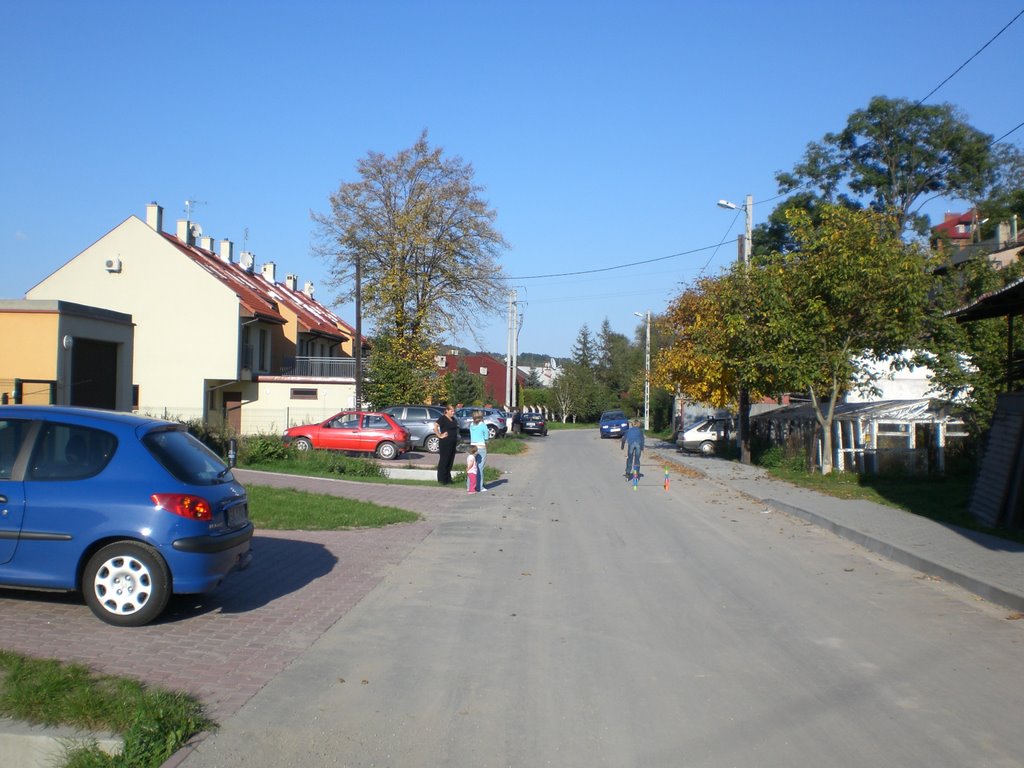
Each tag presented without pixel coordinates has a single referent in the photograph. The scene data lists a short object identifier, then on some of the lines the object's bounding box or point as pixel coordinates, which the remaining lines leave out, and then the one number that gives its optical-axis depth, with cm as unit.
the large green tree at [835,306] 2333
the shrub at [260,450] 2251
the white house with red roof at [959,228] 4068
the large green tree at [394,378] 3922
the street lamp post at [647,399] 6132
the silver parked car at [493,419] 4359
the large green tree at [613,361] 10650
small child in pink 1953
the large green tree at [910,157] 4144
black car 5862
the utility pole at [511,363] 5559
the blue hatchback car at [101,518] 692
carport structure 2372
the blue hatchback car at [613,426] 5834
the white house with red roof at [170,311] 4050
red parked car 2989
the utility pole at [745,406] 3127
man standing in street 2319
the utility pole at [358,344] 3528
